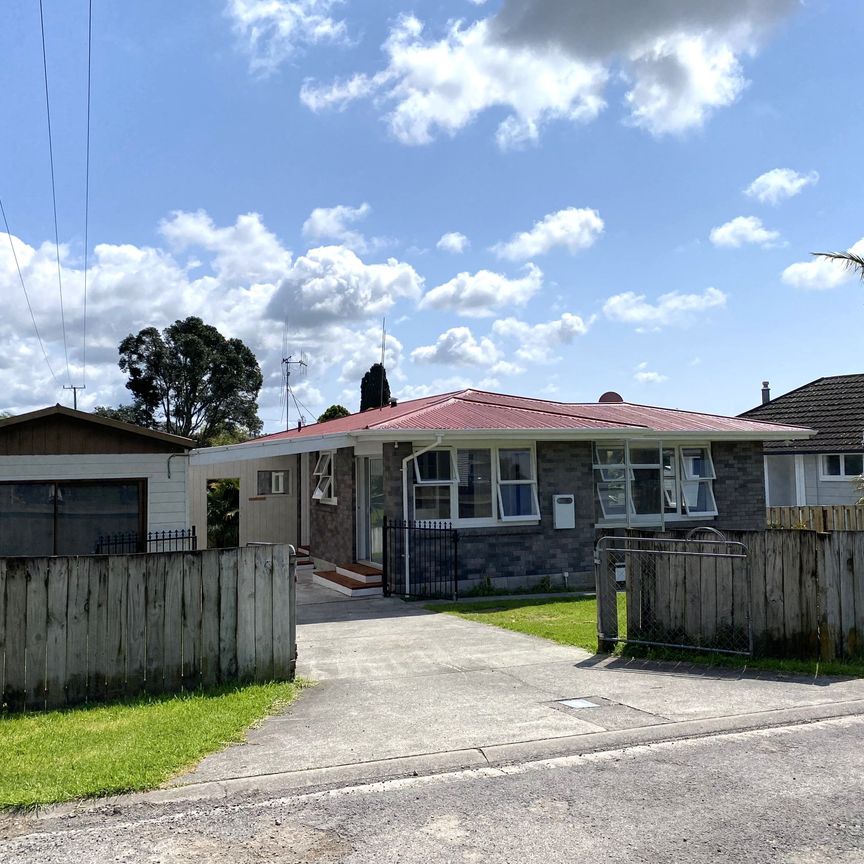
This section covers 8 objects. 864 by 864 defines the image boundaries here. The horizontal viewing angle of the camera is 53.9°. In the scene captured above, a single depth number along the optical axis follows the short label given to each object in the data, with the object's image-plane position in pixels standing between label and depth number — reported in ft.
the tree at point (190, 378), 152.66
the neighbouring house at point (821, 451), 82.33
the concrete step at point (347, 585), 48.03
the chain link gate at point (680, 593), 29.63
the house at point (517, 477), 47.85
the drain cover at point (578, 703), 23.63
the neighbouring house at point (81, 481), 44.80
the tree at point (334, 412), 98.73
